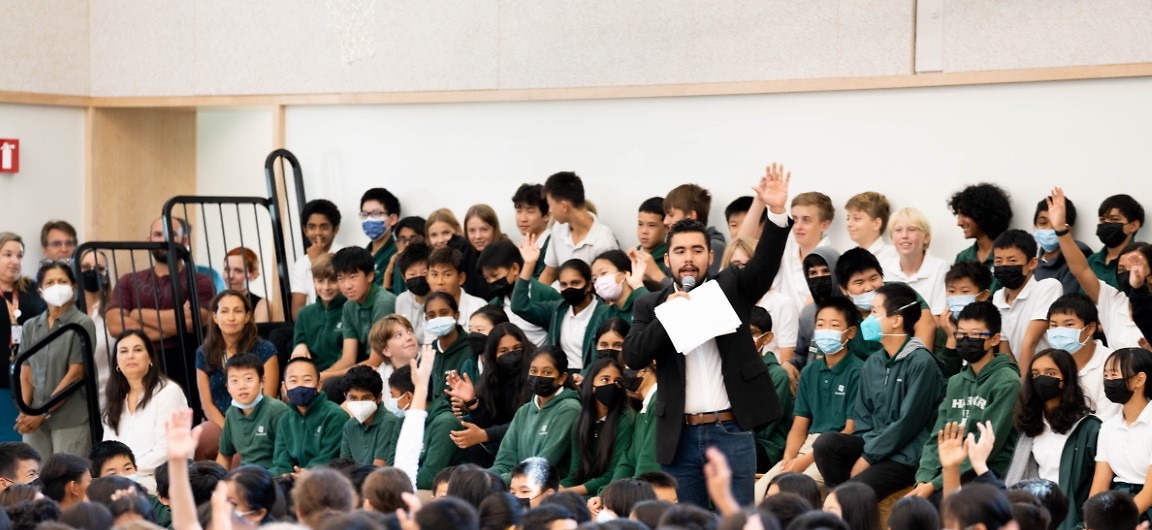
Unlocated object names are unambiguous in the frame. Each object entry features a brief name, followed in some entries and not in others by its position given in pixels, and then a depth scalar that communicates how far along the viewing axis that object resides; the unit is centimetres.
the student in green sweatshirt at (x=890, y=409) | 1121
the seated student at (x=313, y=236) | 1661
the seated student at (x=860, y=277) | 1233
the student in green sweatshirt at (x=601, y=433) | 1180
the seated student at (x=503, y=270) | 1419
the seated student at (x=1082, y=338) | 1093
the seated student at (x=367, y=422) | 1250
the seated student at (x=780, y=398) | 1205
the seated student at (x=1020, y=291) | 1190
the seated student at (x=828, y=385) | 1186
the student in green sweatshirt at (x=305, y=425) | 1288
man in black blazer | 928
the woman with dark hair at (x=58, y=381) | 1439
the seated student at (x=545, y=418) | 1196
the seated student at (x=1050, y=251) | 1227
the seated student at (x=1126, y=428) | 1021
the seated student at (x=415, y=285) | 1444
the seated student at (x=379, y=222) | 1625
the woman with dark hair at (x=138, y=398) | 1328
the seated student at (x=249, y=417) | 1319
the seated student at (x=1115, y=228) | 1228
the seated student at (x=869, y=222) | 1340
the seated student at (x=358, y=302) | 1464
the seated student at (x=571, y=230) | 1447
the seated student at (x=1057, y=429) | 1055
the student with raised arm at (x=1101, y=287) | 1166
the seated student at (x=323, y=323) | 1503
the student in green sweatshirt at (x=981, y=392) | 1100
